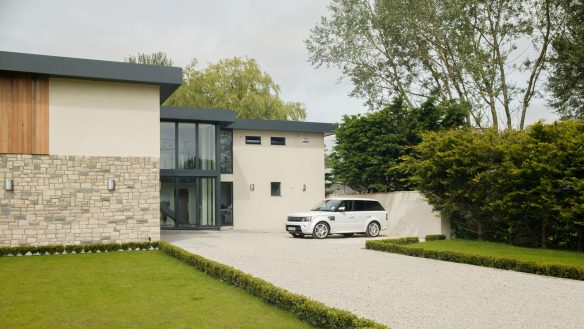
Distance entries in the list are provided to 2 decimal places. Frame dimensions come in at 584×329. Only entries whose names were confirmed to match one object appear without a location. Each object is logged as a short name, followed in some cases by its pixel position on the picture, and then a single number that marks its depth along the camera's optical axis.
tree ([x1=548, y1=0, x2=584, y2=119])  20.19
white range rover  18.98
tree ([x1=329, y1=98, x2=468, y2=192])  21.48
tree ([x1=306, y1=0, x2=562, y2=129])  22.02
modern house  14.71
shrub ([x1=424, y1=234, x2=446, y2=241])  17.33
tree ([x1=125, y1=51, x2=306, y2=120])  39.66
